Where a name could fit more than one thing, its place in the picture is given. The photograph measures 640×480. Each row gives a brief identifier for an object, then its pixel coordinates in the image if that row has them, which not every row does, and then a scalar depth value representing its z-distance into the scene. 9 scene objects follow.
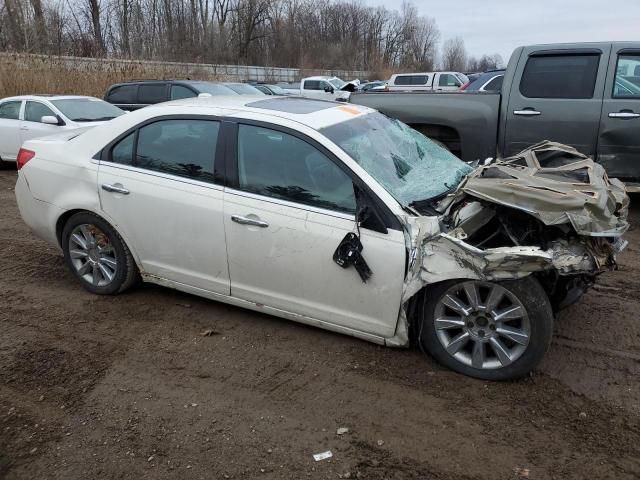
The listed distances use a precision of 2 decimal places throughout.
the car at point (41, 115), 10.63
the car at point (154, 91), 12.67
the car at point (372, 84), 34.32
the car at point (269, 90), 20.72
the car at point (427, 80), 27.19
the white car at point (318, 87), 26.62
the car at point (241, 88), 15.29
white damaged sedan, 3.22
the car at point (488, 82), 11.21
